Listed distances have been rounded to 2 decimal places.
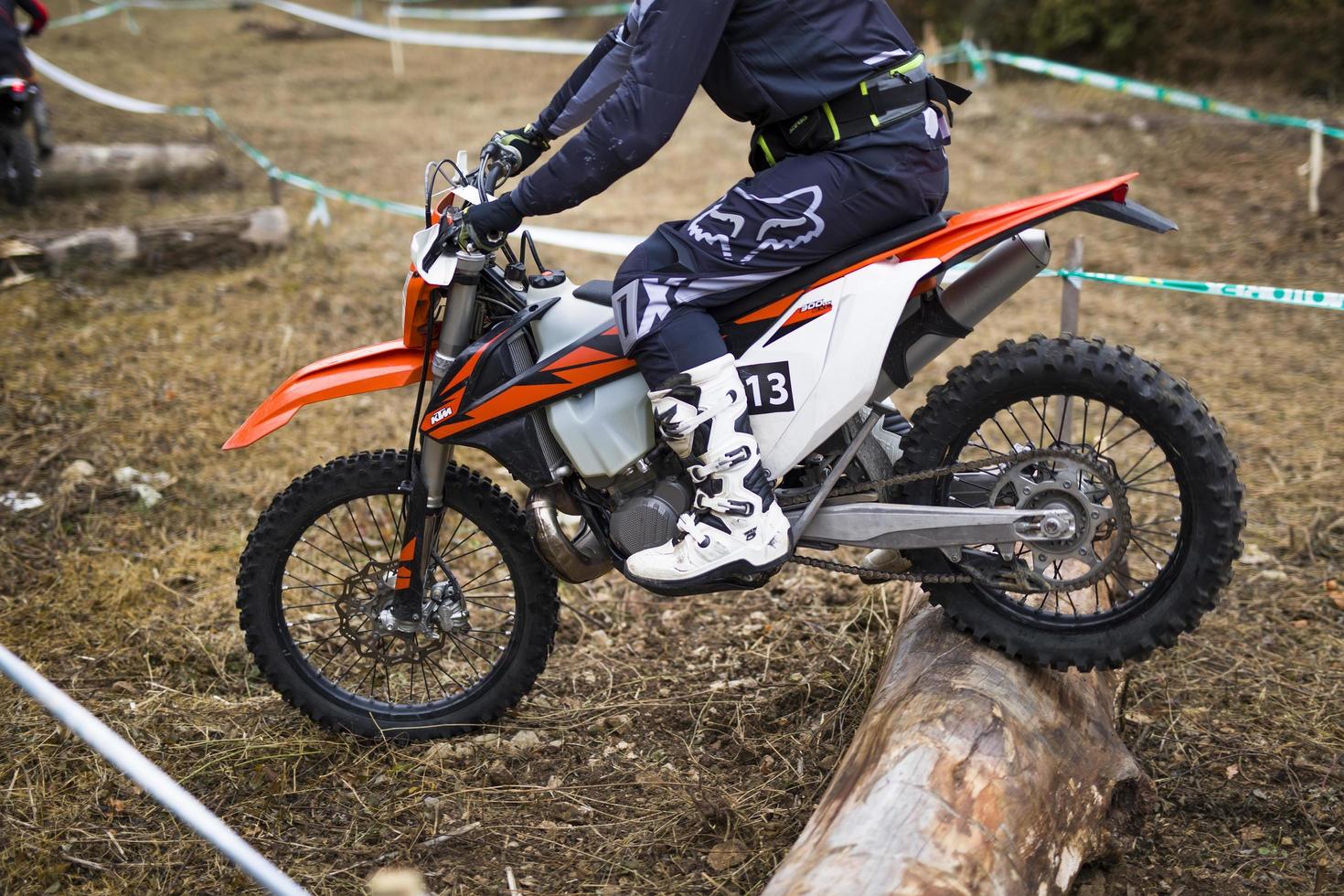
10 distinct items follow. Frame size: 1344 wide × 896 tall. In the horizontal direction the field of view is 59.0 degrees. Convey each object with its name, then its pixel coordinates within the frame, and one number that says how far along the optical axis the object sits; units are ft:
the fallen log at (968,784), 7.84
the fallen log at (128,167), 29.84
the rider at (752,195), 9.43
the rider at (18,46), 27.20
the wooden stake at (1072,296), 13.98
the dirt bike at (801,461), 9.69
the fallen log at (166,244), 23.98
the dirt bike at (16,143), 27.25
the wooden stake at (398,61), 51.49
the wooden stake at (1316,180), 26.40
